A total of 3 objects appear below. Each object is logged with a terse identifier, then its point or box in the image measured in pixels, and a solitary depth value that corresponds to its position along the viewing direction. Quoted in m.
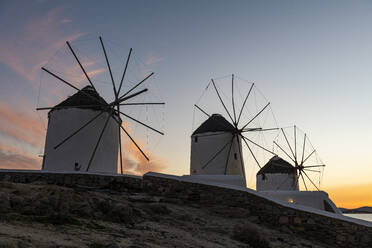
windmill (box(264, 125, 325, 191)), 28.93
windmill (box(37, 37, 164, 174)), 16.67
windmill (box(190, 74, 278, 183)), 22.03
